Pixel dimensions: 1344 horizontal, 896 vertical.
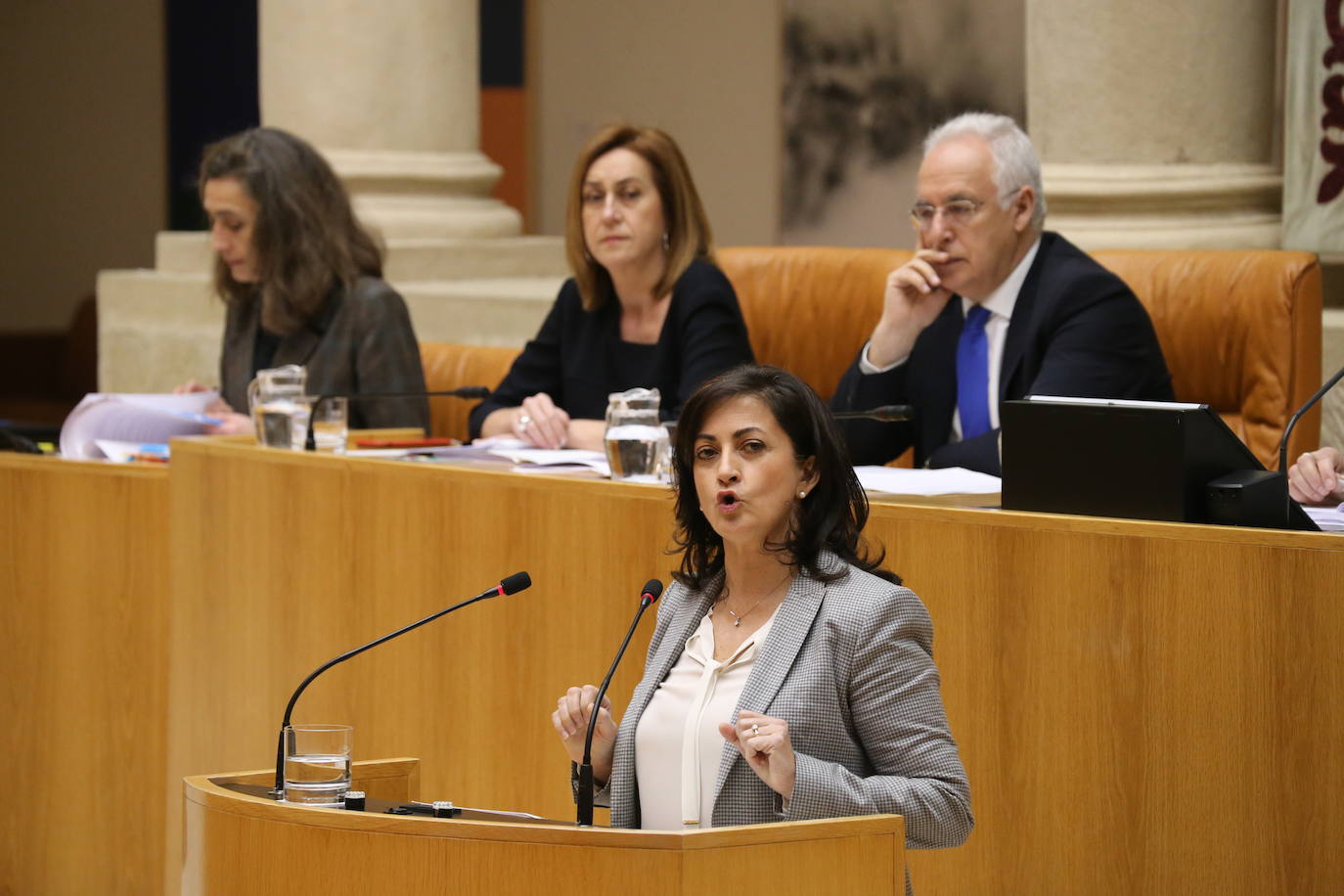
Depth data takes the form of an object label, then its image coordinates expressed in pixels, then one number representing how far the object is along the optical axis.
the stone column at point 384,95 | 13.08
